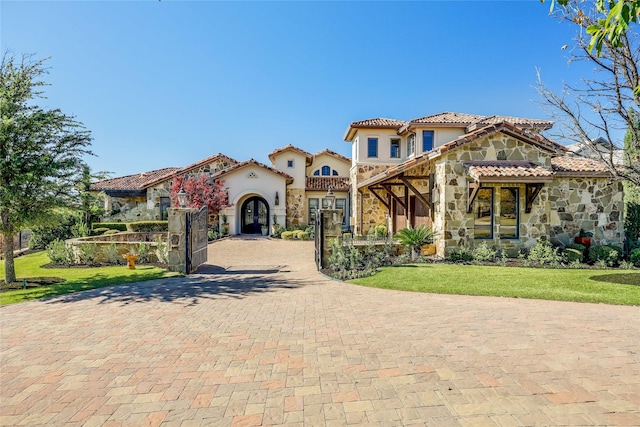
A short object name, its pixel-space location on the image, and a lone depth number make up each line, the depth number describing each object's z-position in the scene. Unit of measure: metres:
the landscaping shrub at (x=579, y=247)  12.07
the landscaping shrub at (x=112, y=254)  12.98
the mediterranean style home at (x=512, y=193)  12.32
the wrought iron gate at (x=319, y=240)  11.44
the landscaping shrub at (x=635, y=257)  11.79
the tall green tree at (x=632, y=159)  8.30
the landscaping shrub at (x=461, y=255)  12.17
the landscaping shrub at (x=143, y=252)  12.86
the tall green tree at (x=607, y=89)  7.65
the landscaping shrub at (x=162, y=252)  12.71
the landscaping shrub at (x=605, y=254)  11.80
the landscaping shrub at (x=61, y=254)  13.09
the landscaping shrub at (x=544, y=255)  11.61
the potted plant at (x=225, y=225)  24.09
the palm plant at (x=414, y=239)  12.66
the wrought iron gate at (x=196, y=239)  11.17
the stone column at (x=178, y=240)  11.01
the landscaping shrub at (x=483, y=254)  12.01
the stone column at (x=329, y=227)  11.49
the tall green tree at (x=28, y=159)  9.46
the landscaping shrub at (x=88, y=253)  12.92
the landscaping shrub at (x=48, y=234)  18.88
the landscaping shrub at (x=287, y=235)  22.16
